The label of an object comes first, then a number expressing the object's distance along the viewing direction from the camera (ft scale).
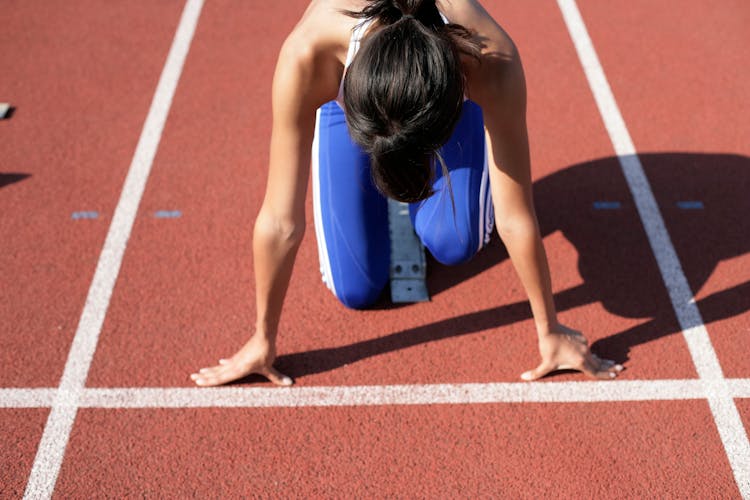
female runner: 6.94
